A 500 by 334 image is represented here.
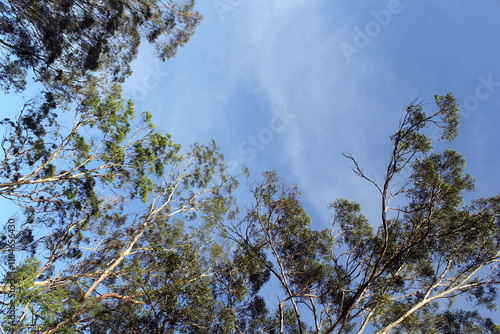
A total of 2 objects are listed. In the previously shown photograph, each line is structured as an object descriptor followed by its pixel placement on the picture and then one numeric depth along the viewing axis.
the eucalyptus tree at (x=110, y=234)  8.29
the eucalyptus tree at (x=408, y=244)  8.16
